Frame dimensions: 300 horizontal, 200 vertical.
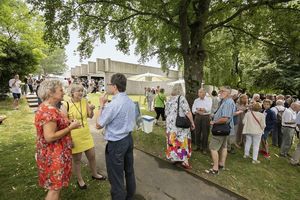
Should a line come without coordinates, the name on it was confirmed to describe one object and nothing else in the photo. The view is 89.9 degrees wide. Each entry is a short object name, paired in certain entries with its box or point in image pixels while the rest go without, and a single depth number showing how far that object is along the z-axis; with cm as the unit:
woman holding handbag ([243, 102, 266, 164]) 412
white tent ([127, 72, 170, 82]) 1025
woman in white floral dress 352
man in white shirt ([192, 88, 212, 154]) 437
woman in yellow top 250
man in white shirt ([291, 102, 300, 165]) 439
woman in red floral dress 177
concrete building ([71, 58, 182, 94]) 2037
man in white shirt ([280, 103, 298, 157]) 475
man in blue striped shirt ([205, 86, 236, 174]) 329
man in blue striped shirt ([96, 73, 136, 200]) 208
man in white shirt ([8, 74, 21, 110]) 763
